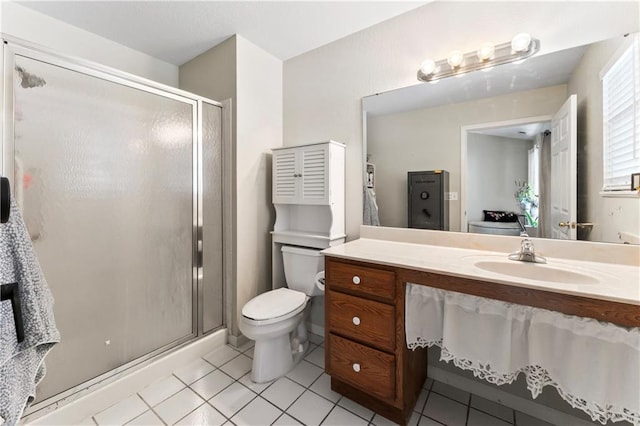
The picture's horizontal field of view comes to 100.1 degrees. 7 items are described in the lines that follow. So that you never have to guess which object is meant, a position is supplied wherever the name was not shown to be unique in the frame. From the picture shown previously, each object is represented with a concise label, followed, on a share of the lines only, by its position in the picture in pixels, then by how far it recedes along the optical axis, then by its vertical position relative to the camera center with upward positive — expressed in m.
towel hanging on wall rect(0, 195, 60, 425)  0.74 -0.32
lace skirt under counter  0.87 -0.52
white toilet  1.61 -0.66
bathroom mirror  1.26 +0.43
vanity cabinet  1.28 -0.66
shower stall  1.29 +0.05
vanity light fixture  1.36 +0.84
